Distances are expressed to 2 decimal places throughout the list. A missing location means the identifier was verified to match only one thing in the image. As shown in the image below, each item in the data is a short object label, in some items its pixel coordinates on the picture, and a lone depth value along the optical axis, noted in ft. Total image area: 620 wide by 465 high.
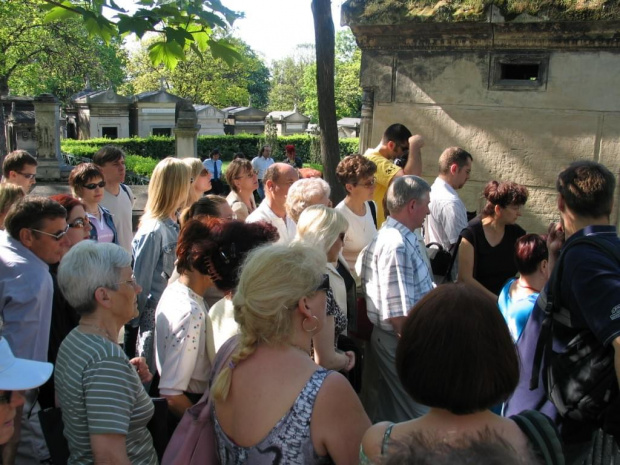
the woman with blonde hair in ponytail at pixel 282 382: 6.89
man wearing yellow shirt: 19.27
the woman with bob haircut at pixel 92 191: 16.42
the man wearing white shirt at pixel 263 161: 51.11
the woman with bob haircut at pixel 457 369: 6.07
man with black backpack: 8.14
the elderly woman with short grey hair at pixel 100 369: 7.82
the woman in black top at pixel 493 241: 15.35
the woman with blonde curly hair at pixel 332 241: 11.11
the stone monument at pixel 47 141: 55.01
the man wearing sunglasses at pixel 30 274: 10.82
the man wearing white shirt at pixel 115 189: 18.53
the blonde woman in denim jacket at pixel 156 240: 13.39
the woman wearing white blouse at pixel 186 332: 9.53
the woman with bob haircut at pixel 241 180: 19.33
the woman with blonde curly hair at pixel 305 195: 14.73
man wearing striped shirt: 12.50
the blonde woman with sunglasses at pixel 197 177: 18.58
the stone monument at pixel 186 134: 55.42
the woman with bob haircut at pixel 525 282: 12.73
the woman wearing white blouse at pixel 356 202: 16.31
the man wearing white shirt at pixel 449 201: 17.19
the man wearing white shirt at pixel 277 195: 16.76
